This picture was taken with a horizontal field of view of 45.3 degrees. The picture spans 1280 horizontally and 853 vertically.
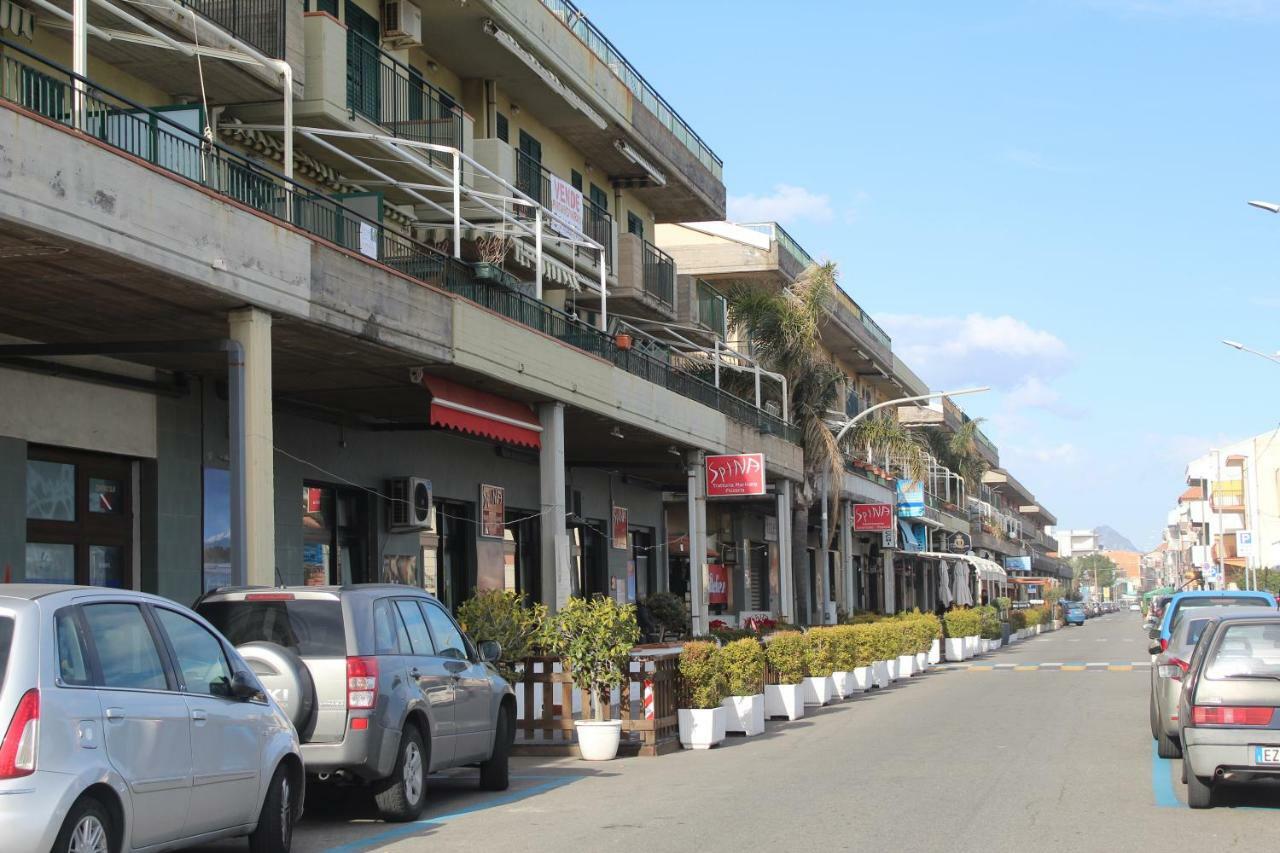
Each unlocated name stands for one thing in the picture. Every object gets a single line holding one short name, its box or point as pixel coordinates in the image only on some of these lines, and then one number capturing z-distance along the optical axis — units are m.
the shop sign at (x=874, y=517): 47.28
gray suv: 11.02
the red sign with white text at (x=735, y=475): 30.44
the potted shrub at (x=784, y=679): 21.56
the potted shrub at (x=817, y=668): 24.15
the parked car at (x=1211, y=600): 21.39
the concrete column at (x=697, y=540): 30.28
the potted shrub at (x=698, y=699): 17.53
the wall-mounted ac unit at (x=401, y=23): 24.34
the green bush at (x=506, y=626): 17.14
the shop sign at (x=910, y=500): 55.53
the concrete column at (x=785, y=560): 36.03
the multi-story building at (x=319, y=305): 14.19
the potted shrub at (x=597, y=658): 16.33
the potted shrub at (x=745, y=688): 18.91
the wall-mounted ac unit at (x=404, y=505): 25.42
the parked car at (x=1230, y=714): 11.36
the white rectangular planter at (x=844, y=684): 25.73
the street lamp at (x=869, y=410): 37.19
